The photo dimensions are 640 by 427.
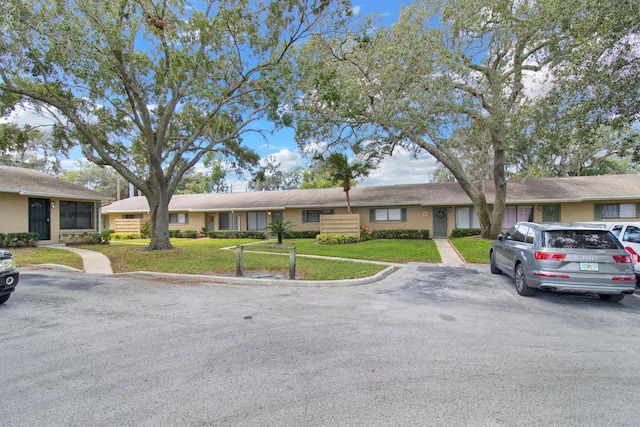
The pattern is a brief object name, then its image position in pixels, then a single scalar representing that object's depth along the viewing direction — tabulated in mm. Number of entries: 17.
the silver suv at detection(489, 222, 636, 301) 6496
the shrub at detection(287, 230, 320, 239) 23688
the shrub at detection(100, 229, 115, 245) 18562
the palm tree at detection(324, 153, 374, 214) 19530
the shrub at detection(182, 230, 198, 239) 26172
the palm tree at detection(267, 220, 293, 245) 17875
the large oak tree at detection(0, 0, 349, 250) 10664
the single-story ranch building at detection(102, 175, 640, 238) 20234
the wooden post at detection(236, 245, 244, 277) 9344
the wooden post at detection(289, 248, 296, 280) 8945
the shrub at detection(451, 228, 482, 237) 21016
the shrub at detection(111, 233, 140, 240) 25812
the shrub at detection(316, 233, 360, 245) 18891
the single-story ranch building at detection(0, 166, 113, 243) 15562
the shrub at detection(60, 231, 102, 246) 17594
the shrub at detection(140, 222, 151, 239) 26588
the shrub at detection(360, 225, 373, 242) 21022
